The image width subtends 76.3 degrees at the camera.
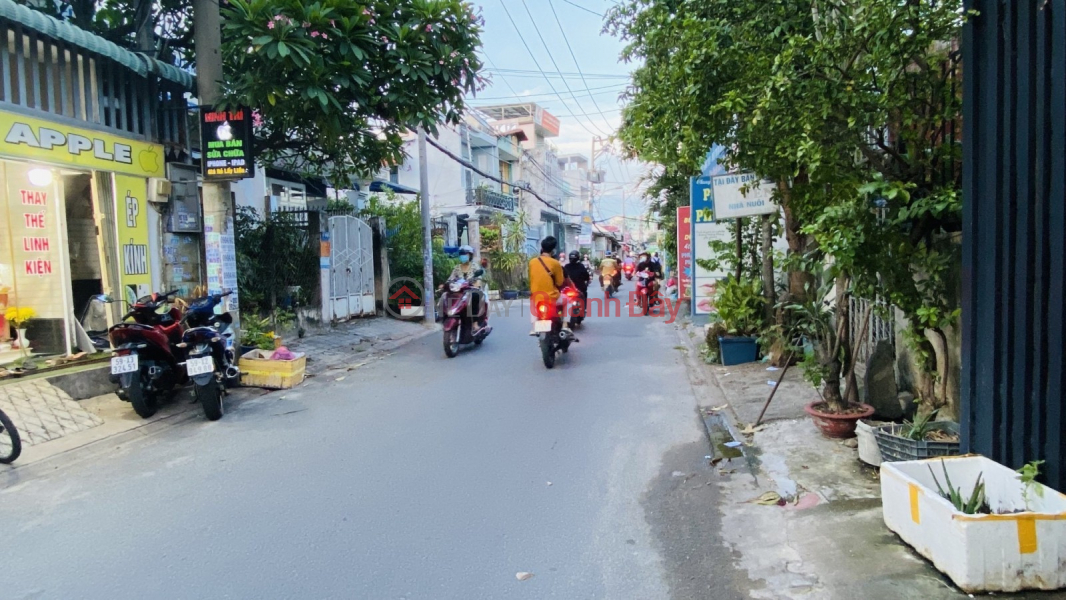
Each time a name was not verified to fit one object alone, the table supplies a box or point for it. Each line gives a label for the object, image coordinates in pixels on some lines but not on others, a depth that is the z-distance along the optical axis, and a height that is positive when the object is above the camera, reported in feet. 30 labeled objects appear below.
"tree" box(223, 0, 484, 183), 23.11 +7.65
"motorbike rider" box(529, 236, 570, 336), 29.35 -0.59
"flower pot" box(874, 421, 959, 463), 13.17 -3.81
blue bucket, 28.81 -3.89
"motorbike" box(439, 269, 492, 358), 32.42 -2.31
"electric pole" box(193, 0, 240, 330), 25.07 +7.33
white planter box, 9.46 -4.15
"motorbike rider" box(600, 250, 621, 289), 67.36 -0.59
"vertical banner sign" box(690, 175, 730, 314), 38.78 +1.38
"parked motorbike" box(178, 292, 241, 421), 20.58 -2.55
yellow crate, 26.05 -3.92
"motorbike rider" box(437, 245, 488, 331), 34.22 -1.23
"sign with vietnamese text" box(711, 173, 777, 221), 27.02 +2.45
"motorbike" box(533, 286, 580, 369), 28.68 -2.71
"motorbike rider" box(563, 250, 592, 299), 47.47 -0.64
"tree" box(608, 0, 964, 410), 13.75 +3.10
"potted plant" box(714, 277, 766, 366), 28.89 -2.67
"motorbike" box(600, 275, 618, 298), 65.89 -2.23
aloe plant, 10.54 -3.92
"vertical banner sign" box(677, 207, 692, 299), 48.88 +1.40
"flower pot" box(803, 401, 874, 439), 16.76 -4.14
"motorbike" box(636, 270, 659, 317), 56.44 -2.49
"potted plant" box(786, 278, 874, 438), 16.97 -2.91
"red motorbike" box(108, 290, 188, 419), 20.26 -2.46
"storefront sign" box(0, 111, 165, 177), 22.58 +4.71
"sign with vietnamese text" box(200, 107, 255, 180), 25.32 +4.79
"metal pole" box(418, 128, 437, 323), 47.67 +1.46
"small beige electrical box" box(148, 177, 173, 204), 27.99 +3.50
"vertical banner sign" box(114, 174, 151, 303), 26.78 +1.56
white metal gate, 42.34 +0.02
